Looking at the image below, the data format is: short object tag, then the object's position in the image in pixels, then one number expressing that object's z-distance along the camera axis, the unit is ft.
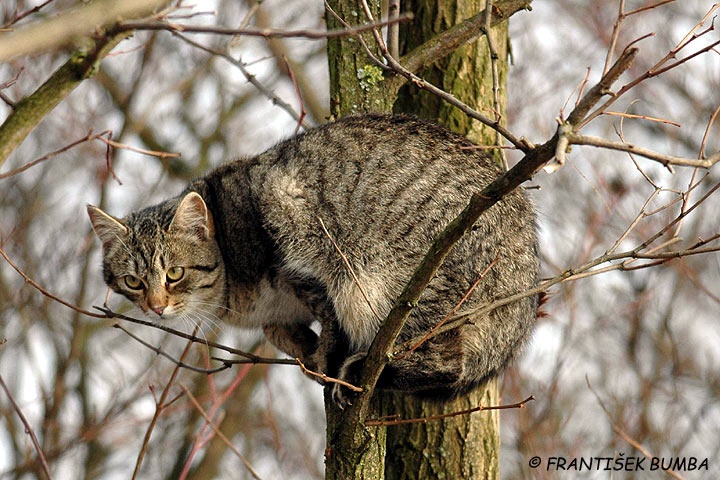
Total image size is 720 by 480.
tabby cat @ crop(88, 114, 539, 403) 26.78
